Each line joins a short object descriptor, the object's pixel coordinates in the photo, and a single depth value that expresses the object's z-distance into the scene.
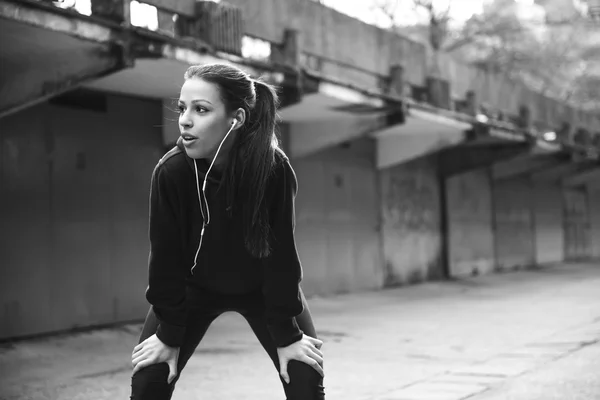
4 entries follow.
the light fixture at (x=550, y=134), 20.06
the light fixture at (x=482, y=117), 13.81
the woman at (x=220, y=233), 2.51
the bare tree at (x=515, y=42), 28.05
